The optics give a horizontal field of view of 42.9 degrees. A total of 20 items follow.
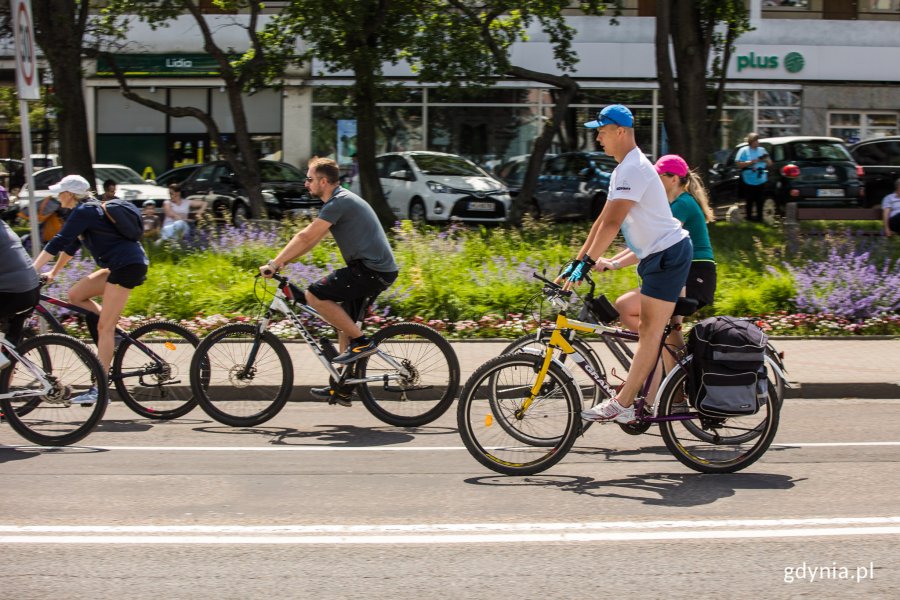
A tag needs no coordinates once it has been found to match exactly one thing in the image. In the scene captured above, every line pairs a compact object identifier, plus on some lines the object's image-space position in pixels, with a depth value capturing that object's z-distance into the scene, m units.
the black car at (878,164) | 22.36
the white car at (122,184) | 23.31
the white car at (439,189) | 21.14
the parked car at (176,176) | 25.53
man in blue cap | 6.30
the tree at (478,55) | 18.88
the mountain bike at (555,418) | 6.35
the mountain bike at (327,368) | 8.00
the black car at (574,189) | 22.28
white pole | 10.13
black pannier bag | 6.28
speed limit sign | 10.25
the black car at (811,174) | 20.80
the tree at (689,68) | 16.88
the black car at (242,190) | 23.31
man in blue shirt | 20.53
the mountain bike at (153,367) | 8.33
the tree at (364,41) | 16.98
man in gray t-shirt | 7.94
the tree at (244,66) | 18.55
